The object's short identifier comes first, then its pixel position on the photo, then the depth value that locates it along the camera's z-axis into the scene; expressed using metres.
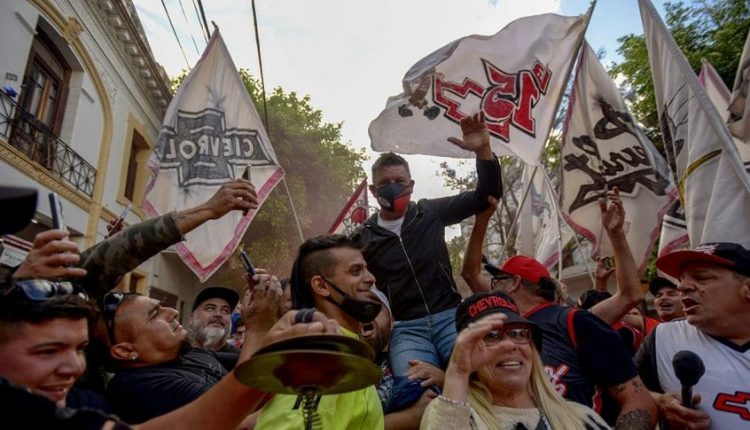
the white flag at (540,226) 7.23
